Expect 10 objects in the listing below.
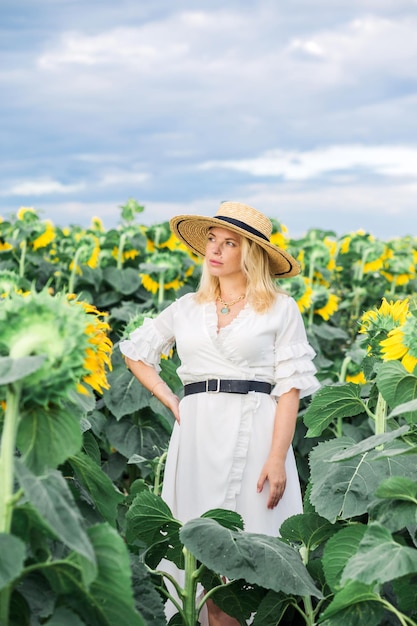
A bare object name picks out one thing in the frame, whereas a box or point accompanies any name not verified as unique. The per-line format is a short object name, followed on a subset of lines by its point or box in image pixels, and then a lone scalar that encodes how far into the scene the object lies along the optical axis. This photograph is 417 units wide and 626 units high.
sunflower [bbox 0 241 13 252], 6.43
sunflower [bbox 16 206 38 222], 6.75
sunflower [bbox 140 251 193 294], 5.70
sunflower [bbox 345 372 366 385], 4.86
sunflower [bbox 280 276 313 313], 5.87
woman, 3.22
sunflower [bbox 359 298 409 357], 2.59
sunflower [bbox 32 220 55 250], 6.45
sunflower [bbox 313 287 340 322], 6.34
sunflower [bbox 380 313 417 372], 2.09
